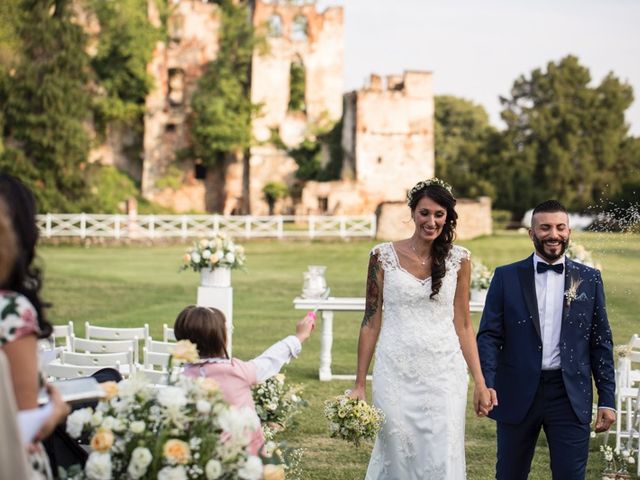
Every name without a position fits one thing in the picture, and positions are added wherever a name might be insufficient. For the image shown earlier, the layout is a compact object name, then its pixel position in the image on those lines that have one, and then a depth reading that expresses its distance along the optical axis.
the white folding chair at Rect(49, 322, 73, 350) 11.37
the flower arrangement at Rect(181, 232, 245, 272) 13.45
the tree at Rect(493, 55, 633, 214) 67.19
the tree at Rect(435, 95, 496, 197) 69.75
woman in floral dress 3.49
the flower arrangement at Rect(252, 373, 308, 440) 6.28
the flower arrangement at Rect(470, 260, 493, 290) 14.65
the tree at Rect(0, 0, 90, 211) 49.84
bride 6.15
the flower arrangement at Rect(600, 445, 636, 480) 8.12
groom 5.80
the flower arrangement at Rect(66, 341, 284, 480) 4.05
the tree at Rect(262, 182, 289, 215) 58.59
